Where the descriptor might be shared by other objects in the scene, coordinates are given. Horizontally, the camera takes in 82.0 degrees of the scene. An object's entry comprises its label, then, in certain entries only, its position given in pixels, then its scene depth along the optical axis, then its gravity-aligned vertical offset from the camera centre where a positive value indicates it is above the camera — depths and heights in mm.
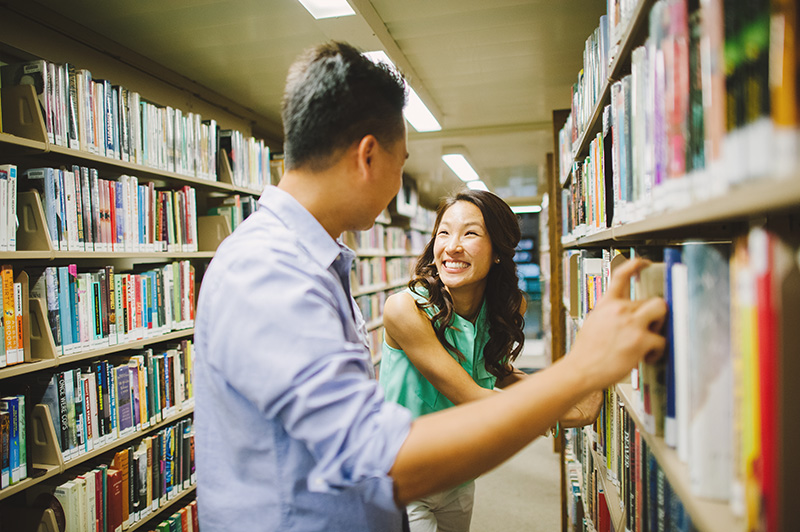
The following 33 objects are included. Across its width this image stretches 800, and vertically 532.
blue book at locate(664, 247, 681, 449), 677 -159
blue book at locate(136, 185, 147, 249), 2102 +225
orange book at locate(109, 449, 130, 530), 1933 -869
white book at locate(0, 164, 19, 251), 1552 +210
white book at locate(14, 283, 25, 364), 1570 -176
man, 628 -152
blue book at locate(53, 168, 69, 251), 1710 +211
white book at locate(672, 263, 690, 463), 623 -135
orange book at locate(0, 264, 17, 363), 1531 -148
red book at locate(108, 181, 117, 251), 1942 +245
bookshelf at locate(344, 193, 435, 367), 4602 +8
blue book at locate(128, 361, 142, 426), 2025 -561
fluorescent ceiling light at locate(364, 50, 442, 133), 2897 +1009
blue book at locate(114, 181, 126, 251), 1980 +232
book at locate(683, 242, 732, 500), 568 -154
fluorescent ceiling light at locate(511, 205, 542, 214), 10025 +1040
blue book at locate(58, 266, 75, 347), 1725 -152
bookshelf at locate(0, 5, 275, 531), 1640 +44
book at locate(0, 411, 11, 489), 1508 -601
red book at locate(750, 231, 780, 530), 467 -125
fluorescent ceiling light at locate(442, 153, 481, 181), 4812 +1066
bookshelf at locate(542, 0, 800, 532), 464 -16
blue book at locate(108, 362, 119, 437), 1913 -538
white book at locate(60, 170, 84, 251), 1748 +220
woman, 1404 -224
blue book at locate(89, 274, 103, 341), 1854 -180
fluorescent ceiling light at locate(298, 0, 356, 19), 1798 +1004
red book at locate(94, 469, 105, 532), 1817 -922
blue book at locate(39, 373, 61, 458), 1682 -483
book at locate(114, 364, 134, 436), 1958 -578
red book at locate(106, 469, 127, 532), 1876 -968
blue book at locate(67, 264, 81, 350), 1760 -130
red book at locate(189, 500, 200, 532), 2315 -1273
